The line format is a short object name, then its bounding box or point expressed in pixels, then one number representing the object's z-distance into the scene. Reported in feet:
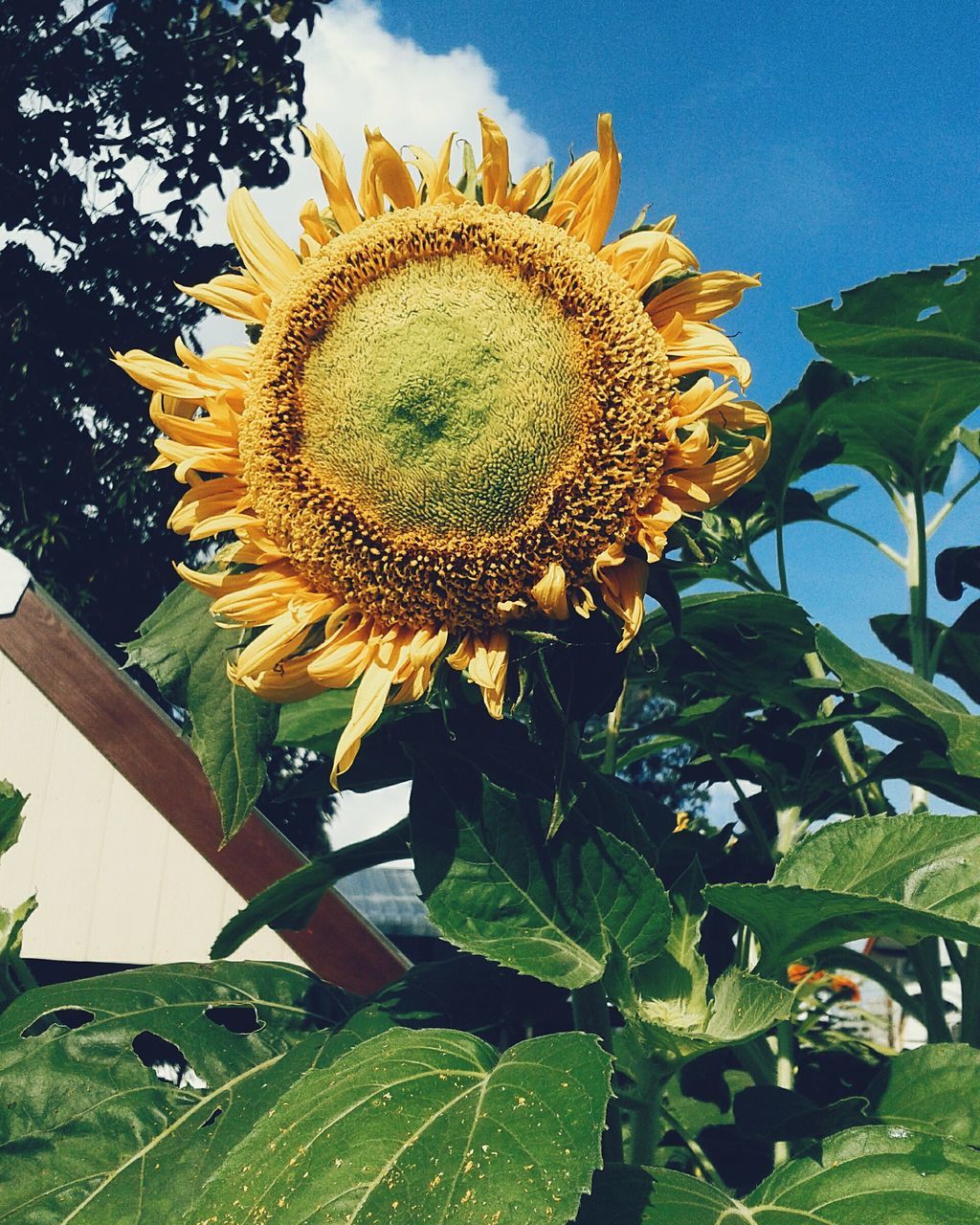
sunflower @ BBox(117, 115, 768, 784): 2.85
